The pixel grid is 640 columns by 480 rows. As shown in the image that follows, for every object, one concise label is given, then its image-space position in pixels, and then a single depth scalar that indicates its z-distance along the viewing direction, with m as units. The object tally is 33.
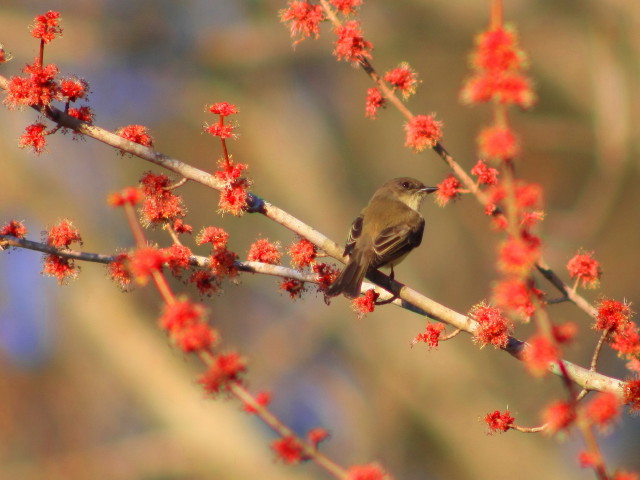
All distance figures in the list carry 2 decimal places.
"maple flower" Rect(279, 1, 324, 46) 7.37
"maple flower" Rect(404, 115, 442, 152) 6.64
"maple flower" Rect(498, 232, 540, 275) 3.90
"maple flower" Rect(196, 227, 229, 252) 7.57
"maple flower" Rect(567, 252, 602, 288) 6.56
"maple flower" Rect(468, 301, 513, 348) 7.05
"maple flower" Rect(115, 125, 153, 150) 7.71
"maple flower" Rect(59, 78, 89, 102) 7.31
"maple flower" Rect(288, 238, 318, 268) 8.08
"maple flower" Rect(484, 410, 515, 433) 6.12
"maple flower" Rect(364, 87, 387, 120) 7.50
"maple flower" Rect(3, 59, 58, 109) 7.12
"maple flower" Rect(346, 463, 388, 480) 4.06
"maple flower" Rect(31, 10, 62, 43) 6.94
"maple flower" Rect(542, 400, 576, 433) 4.04
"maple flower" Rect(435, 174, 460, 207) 7.02
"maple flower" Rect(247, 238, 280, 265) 7.90
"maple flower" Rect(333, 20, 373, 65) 7.11
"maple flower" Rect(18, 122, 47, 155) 7.32
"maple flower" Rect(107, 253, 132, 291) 6.83
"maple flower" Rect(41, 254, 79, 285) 7.06
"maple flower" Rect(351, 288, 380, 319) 8.25
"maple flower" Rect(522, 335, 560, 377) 3.84
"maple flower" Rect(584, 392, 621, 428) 4.19
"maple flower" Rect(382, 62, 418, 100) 7.20
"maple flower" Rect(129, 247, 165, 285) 4.59
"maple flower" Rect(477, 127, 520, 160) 3.79
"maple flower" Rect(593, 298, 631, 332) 6.54
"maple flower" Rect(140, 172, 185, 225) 7.61
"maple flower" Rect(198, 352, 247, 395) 4.12
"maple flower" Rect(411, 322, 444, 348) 7.45
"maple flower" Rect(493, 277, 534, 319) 4.02
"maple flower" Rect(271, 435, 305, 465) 4.24
